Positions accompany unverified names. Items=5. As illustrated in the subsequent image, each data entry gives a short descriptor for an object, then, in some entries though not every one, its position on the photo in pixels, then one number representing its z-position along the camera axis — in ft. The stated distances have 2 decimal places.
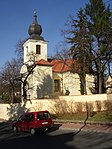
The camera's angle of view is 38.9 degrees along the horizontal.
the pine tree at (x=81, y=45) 71.06
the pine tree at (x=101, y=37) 69.69
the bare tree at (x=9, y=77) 98.13
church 97.72
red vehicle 37.07
